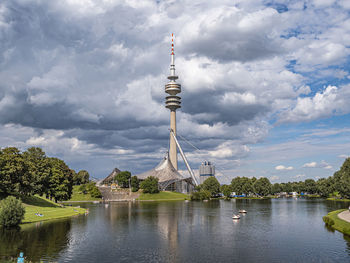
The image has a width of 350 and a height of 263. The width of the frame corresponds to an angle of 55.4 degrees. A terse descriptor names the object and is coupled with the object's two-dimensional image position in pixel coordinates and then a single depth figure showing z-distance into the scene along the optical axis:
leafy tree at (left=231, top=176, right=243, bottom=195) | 191.75
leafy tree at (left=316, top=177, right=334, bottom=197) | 157.04
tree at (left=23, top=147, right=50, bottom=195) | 81.38
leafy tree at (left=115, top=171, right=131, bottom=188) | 197.44
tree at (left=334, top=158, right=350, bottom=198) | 112.45
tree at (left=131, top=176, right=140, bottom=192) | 188.16
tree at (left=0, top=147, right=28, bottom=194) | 70.19
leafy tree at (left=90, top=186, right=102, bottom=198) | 167.00
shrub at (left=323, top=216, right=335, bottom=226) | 60.28
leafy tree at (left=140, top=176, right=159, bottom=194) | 177.88
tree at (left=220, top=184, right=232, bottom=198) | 185.39
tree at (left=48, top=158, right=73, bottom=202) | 94.94
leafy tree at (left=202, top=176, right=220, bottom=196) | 179.25
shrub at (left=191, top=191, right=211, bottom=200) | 160.12
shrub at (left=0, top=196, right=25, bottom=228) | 52.56
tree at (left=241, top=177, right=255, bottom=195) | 186.89
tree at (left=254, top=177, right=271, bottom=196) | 184.88
